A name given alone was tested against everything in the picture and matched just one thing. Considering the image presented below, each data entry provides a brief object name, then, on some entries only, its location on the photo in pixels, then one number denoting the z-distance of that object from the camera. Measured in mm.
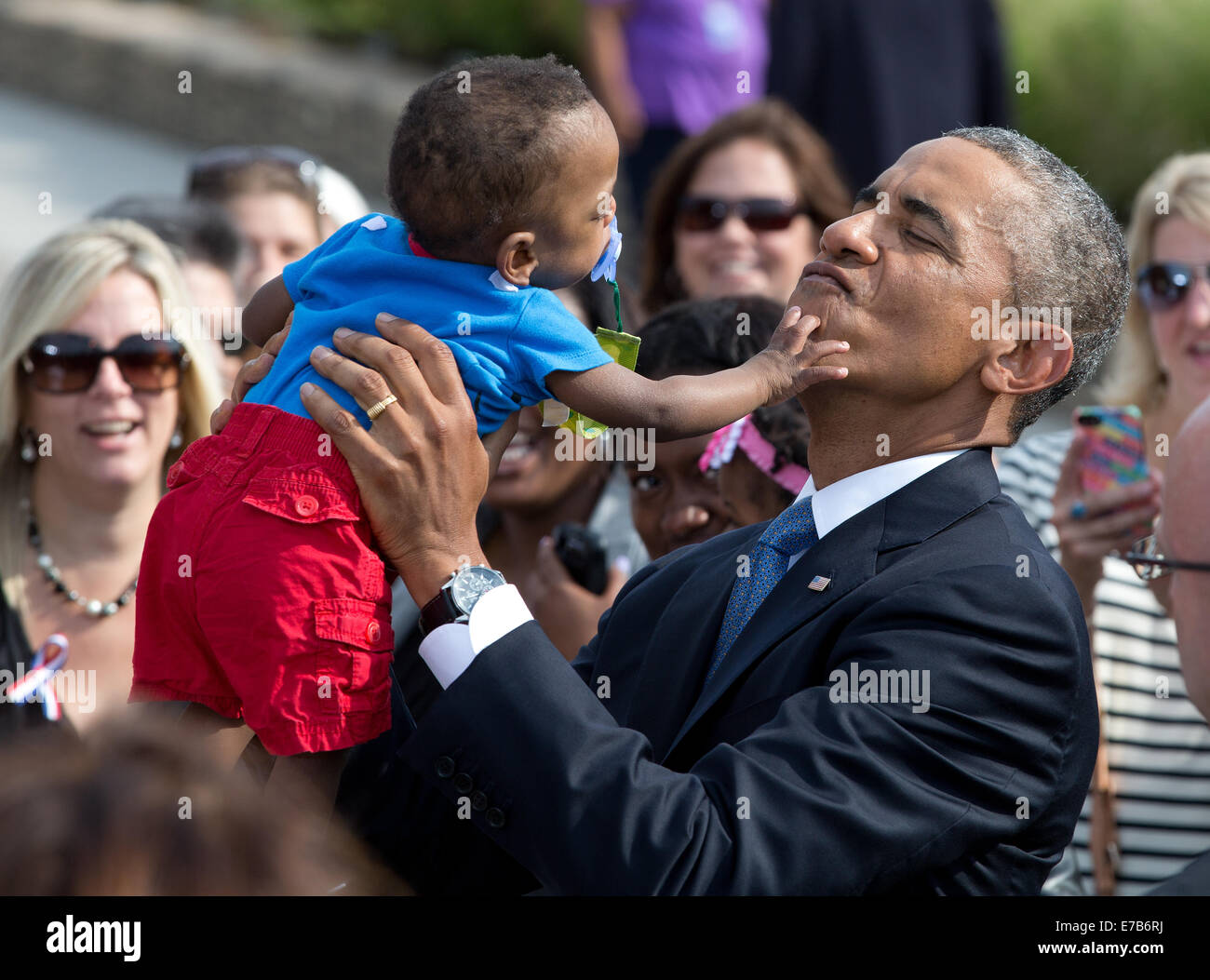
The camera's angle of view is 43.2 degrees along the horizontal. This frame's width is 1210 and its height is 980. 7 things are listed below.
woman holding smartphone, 3502
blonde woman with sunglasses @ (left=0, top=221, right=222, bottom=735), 3908
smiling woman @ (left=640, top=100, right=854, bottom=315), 5016
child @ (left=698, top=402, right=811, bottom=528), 3334
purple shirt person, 6914
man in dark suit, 1879
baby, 2166
